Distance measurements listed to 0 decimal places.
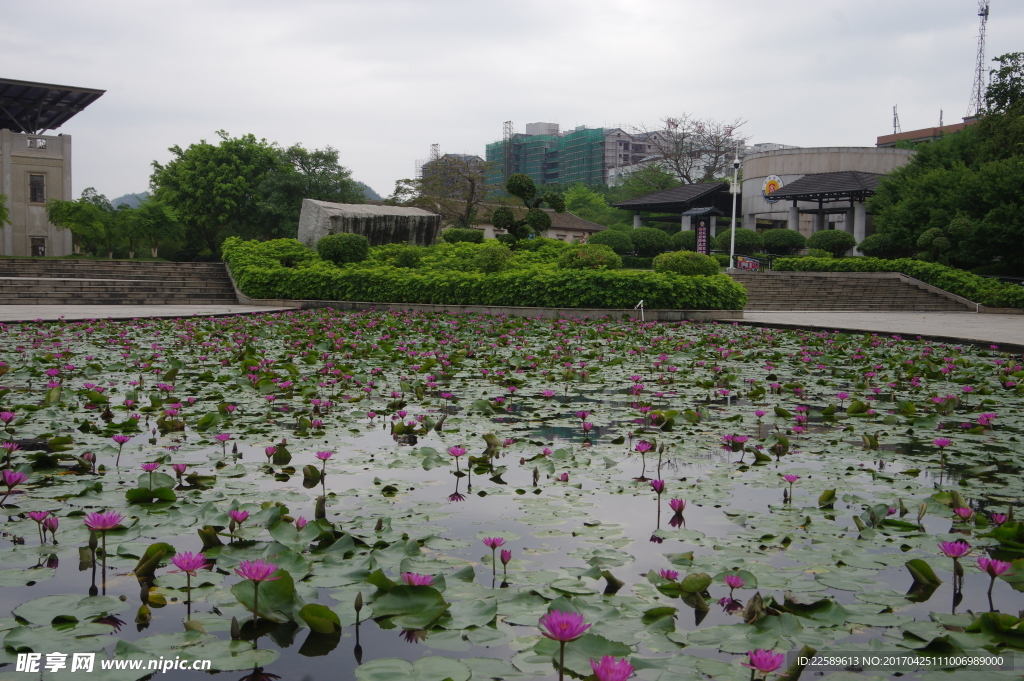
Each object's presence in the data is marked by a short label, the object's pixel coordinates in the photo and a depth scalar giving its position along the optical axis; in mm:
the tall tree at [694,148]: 59562
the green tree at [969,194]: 25938
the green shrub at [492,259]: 21844
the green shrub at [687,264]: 19406
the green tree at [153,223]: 42094
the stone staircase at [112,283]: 22234
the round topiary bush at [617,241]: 37562
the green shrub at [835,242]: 34156
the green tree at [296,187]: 43000
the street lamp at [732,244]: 28556
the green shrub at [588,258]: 19984
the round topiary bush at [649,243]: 39500
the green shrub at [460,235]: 32344
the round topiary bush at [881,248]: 31859
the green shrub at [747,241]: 39812
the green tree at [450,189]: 49125
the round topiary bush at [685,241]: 39031
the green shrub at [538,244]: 28798
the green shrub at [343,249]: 24391
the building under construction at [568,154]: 111812
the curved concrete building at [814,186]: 41156
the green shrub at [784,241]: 39125
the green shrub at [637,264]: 36688
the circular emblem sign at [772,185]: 46156
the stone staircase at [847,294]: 25422
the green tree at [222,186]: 44312
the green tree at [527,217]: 28266
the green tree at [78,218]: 38500
